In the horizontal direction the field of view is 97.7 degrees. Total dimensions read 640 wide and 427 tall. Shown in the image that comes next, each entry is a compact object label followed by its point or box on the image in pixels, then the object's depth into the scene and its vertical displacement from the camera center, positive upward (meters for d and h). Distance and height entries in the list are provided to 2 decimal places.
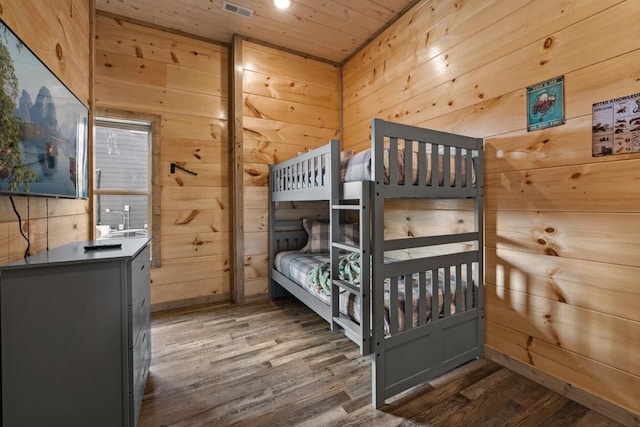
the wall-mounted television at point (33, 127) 0.97 +0.37
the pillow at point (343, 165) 1.82 +0.32
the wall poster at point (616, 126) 1.27 +0.41
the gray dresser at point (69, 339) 1.00 -0.48
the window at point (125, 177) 2.54 +0.35
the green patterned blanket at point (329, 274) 1.86 -0.42
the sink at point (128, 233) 2.57 -0.18
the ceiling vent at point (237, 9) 2.40 +1.80
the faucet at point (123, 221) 2.62 -0.06
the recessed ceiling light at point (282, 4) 2.37 +1.81
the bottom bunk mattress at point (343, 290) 1.61 -0.49
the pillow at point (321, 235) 2.78 -0.21
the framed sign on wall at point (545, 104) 1.52 +0.61
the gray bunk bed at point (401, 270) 1.48 -0.34
